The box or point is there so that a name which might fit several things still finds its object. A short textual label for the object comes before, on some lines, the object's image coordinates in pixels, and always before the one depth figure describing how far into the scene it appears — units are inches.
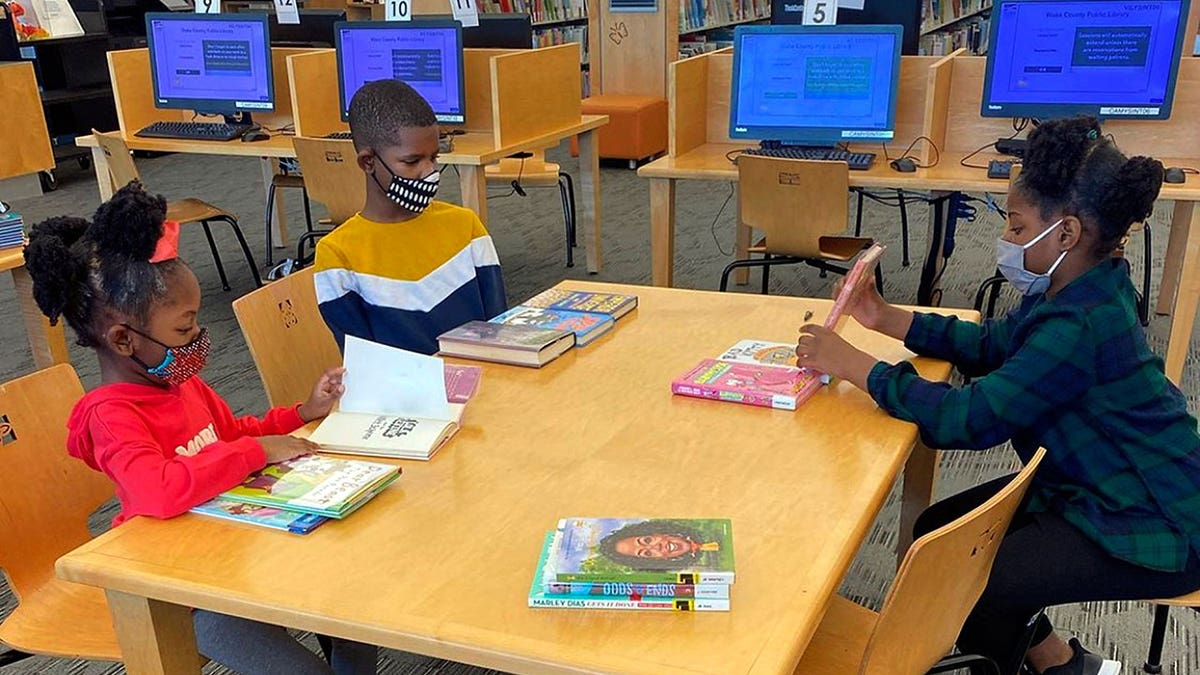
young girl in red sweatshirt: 51.8
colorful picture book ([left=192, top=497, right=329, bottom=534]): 46.2
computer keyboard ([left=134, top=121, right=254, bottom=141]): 161.5
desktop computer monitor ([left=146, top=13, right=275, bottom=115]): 167.9
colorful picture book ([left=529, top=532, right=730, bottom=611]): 39.0
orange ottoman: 246.8
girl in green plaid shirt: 56.0
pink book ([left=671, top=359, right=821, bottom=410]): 58.1
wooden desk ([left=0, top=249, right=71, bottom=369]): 120.4
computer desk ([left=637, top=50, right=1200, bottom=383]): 120.0
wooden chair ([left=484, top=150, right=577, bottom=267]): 169.3
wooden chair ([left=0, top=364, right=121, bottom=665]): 58.4
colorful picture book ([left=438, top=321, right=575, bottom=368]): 65.7
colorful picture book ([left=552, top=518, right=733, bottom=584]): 39.7
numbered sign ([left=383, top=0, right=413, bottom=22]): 163.8
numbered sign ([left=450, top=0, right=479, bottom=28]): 165.8
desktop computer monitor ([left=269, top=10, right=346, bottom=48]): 195.5
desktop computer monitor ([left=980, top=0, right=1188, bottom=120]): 122.8
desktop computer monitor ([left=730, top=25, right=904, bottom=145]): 133.7
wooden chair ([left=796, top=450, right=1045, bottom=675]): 38.7
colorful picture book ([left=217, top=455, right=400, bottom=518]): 47.4
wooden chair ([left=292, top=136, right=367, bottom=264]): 139.2
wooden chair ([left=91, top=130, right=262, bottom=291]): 150.1
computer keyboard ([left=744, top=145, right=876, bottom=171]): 129.6
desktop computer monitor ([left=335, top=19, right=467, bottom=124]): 154.7
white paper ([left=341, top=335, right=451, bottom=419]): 56.4
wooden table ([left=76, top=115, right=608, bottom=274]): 143.3
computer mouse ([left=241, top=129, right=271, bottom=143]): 160.9
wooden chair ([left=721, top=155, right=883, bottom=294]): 119.8
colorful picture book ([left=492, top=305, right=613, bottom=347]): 69.8
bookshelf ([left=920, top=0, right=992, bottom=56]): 272.5
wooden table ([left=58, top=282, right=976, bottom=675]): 37.9
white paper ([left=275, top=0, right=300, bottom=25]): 182.2
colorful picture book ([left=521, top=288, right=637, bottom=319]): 75.0
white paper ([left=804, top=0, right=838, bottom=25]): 140.9
